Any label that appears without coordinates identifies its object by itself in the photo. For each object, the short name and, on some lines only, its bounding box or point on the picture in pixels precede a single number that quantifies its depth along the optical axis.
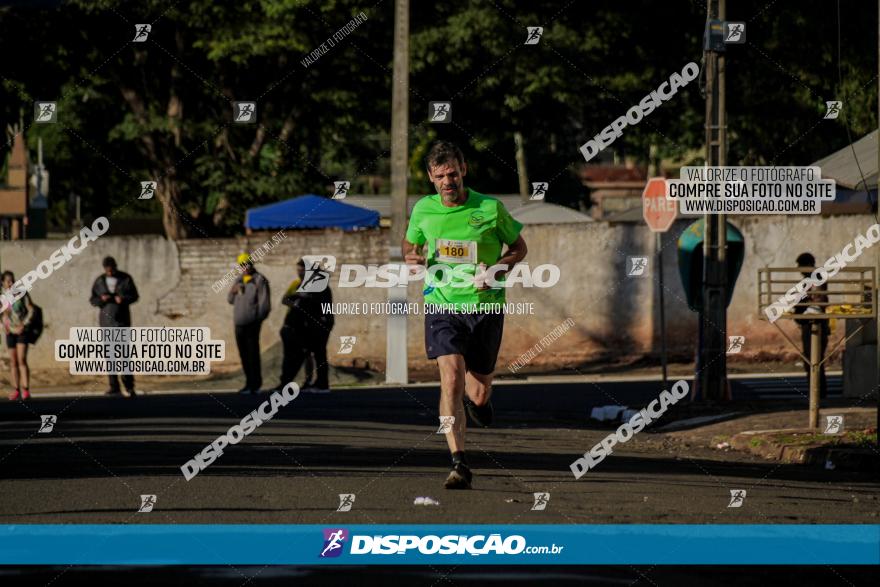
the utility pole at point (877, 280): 13.64
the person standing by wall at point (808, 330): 21.07
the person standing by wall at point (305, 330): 23.89
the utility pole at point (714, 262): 19.33
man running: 10.66
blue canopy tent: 32.41
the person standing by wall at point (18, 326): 22.62
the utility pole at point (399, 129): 24.84
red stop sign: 25.84
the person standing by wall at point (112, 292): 22.88
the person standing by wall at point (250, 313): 23.67
